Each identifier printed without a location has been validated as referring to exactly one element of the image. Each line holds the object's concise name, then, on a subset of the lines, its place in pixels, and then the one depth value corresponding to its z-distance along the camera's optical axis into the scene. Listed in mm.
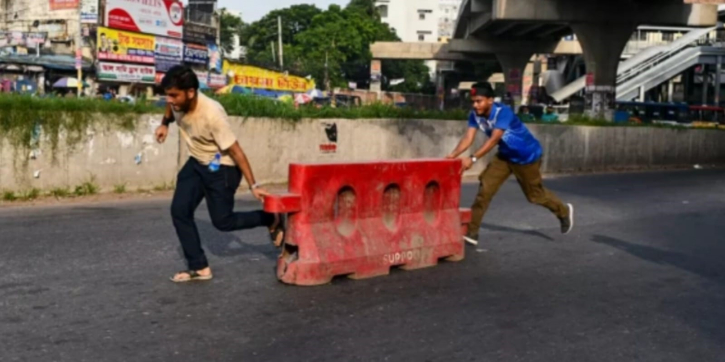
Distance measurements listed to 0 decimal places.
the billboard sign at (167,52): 56156
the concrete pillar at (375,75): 79750
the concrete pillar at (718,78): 63750
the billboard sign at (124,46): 51531
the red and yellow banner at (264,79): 62844
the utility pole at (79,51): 45562
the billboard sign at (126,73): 50781
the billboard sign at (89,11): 52284
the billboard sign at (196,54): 60219
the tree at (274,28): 120938
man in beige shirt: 6688
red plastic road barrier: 7012
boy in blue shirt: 8562
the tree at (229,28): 125188
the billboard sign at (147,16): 53438
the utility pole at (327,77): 85562
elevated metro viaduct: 41312
